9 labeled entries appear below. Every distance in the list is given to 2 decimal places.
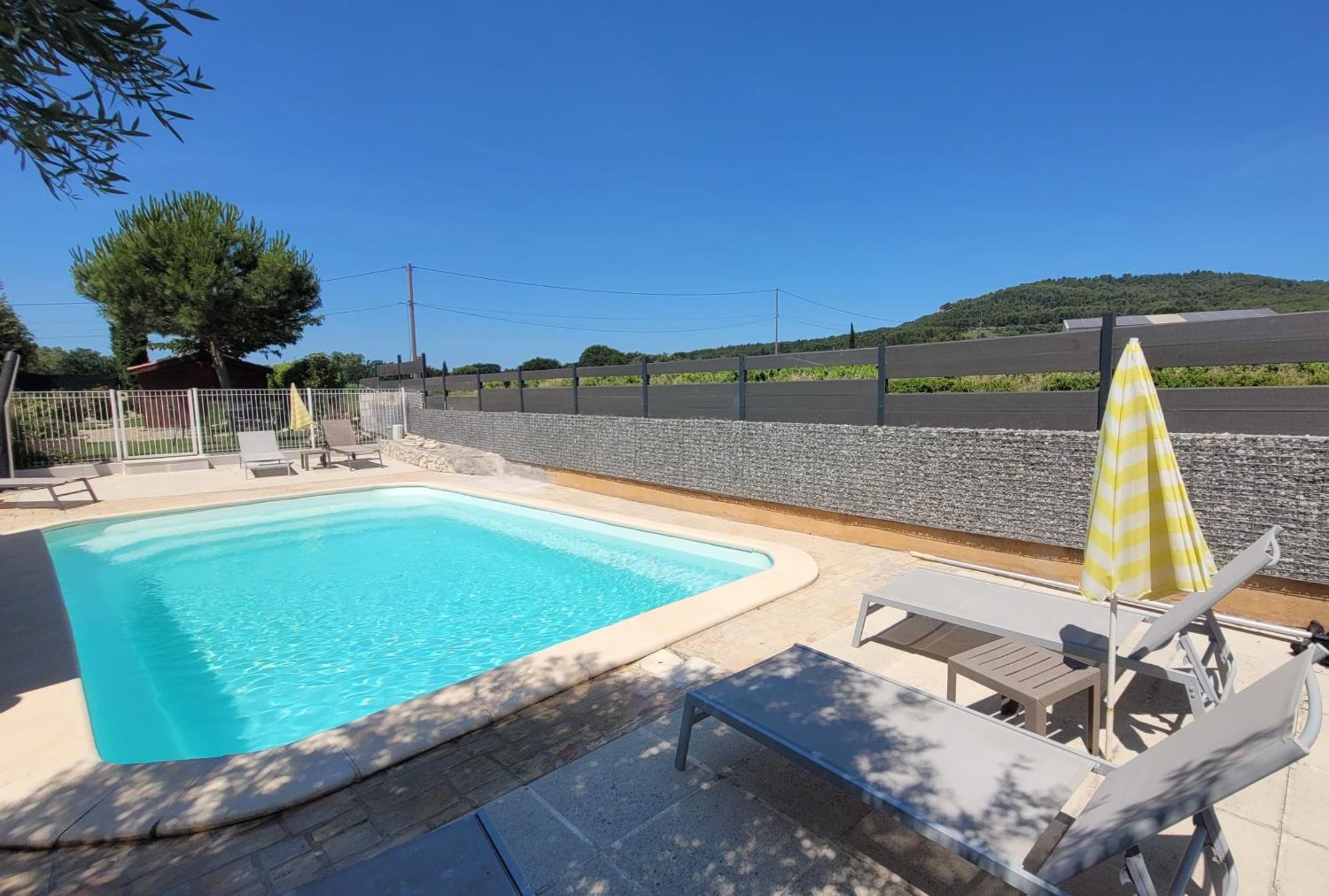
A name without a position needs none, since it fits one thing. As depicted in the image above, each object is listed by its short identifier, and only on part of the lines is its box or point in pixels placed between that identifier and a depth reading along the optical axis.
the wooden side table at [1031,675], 2.57
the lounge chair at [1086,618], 2.69
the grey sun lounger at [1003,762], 1.37
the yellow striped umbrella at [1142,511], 2.55
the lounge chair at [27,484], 9.55
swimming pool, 4.49
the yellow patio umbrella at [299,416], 15.16
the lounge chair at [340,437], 16.45
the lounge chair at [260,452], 13.90
